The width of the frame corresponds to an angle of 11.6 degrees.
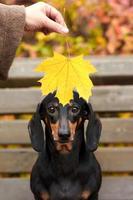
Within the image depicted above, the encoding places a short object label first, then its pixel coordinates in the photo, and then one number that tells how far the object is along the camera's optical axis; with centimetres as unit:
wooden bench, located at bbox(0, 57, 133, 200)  352
